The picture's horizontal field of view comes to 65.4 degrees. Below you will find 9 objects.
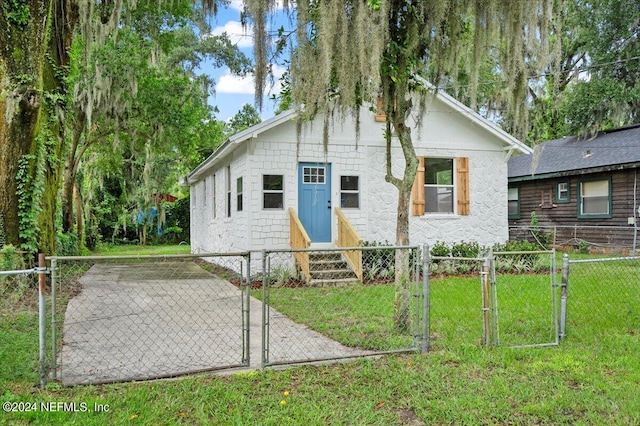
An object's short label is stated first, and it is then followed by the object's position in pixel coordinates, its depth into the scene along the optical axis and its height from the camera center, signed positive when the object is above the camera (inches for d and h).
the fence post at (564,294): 196.5 -35.6
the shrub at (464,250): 464.1 -42.5
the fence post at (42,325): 143.6 -34.8
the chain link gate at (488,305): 193.8 -55.6
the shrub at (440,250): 457.4 -41.2
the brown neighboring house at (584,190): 575.5 +19.5
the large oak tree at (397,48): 199.5 +68.1
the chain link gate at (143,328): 163.3 -56.6
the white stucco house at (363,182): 423.5 +21.6
